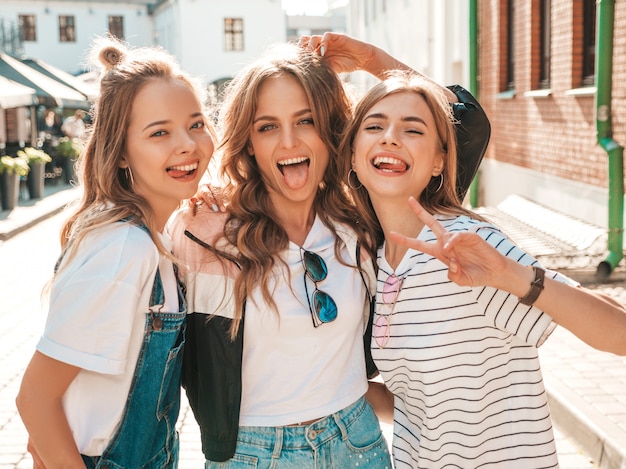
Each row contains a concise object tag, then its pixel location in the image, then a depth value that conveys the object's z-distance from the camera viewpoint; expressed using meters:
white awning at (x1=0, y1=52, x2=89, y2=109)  18.97
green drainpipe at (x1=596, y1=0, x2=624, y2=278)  8.04
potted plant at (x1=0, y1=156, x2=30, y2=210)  15.86
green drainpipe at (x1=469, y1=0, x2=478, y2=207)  13.83
